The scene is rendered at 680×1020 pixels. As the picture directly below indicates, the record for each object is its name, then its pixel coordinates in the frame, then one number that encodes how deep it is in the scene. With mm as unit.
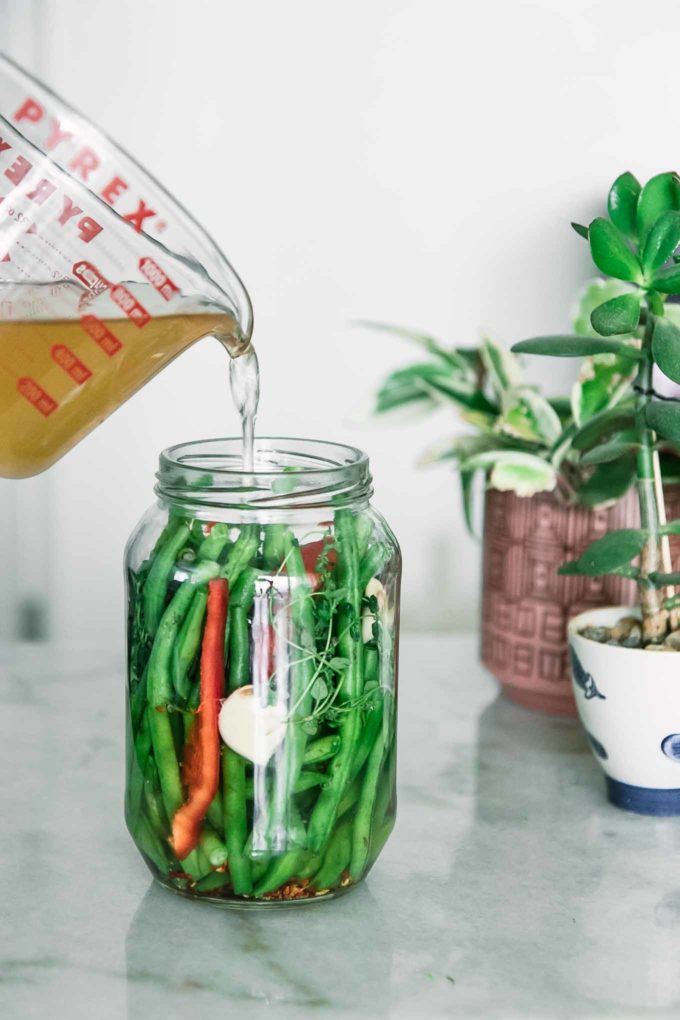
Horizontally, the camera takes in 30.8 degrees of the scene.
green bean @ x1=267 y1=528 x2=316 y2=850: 621
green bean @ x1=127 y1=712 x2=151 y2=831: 649
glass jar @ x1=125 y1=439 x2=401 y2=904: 620
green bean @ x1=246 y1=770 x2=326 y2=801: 625
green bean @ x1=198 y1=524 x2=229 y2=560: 630
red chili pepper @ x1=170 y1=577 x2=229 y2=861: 620
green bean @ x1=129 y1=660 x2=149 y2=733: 646
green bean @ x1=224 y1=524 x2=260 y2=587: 623
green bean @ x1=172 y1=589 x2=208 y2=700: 624
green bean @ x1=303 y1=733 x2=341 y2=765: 627
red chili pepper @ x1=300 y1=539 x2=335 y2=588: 627
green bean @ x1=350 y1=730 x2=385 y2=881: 651
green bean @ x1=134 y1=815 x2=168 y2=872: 655
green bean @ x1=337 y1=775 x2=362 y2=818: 642
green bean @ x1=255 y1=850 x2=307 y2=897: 632
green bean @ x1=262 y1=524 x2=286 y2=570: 624
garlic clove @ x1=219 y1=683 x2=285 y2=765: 615
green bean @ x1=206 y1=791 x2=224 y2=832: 626
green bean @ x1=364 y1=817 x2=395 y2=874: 674
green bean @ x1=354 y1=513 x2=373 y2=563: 653
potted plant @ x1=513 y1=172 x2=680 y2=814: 717
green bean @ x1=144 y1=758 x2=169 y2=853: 646
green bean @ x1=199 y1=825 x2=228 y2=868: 631
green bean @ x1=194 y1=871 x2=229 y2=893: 643
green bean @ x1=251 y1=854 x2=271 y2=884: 630
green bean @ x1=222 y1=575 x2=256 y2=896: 619
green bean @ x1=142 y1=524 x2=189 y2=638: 639
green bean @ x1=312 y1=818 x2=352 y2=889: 648
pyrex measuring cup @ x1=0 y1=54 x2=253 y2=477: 615
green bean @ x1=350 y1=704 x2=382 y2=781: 643
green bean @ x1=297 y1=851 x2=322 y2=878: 643
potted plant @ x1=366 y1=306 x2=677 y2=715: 910
